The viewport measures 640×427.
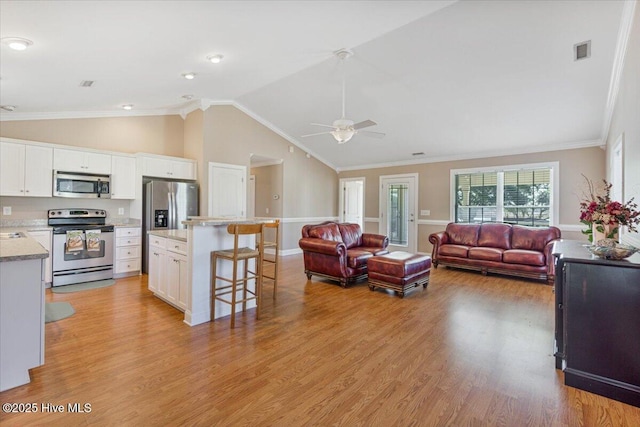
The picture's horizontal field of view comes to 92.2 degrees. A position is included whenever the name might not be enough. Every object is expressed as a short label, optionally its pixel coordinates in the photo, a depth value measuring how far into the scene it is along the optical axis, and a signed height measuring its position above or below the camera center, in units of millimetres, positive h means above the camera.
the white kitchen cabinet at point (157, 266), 3803 -705
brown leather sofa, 5180 -665
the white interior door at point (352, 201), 9406 +351
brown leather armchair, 4746 -648
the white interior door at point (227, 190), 6195 +448
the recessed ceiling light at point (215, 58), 3871 +1961
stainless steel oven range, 4512 -543
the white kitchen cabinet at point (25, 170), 4191 +569
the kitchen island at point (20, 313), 2020 -703
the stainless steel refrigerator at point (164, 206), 5320 +97
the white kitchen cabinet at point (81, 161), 4617 +772
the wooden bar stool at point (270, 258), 3625 -1053
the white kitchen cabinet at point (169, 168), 5484 +813
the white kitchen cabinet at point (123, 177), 5180 +577
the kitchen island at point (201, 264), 3207 -561
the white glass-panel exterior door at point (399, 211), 8016 +41
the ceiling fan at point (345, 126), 4164 +1179
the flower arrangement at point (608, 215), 2168 -10
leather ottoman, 4230 -842
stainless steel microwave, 4609 +397
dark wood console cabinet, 1976 -756
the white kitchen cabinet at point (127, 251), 5066 -682
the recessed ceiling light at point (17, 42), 2654 +1477
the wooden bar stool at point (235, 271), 3119 -653
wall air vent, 3641 +1981
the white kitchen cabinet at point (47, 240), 4336 -426
